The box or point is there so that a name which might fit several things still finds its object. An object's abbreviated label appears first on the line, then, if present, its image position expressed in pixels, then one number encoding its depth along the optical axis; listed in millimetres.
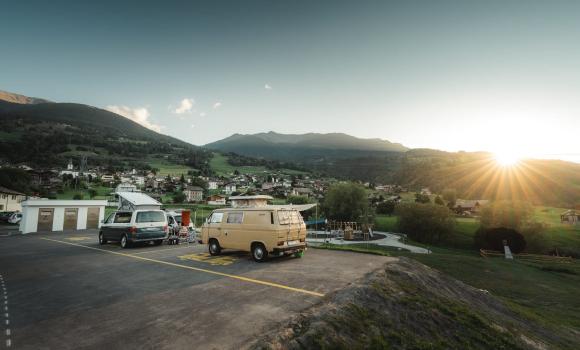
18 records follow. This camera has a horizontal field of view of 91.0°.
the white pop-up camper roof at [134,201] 24078
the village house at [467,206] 91375
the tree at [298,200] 84206
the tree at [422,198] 89781
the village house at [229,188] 120312
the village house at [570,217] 67938
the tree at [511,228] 49656
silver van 16328
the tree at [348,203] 67312
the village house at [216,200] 97400
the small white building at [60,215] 29234
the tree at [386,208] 89000
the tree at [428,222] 56594
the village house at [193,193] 98762
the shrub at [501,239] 48969
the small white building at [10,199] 50781
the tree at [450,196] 101006
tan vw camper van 11195
